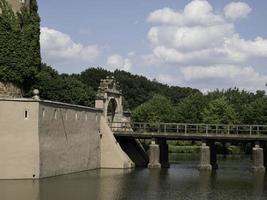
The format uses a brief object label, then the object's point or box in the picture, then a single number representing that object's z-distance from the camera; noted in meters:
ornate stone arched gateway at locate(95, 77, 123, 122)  57.75
